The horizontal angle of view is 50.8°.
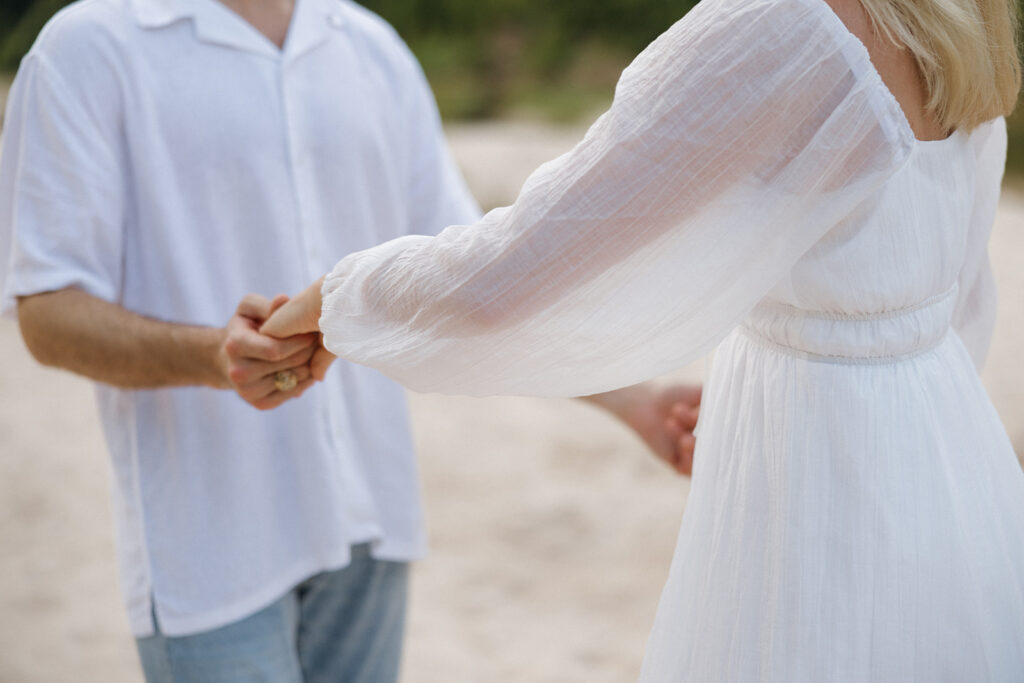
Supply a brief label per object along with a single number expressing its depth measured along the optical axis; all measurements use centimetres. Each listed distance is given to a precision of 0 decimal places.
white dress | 96
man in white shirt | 147
